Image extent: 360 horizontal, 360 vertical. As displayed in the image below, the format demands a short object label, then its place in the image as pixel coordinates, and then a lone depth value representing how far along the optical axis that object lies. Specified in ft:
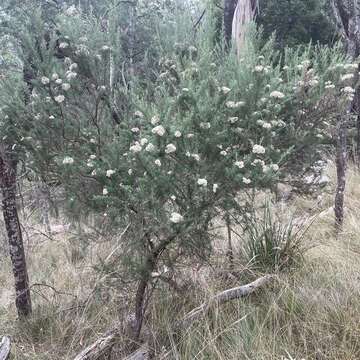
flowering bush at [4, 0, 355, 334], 7.45
